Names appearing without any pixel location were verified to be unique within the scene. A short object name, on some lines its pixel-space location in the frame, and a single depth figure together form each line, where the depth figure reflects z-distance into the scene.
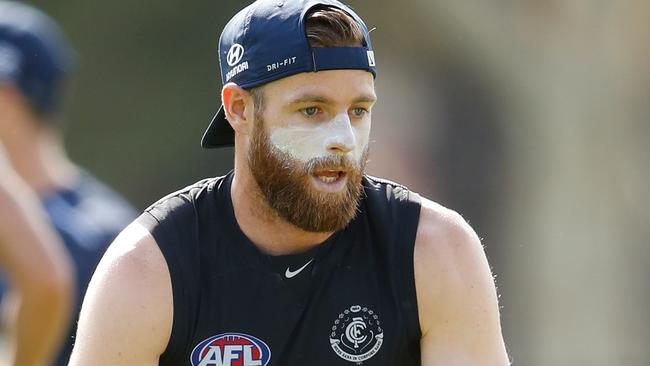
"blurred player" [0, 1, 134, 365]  12.27
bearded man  9.46
